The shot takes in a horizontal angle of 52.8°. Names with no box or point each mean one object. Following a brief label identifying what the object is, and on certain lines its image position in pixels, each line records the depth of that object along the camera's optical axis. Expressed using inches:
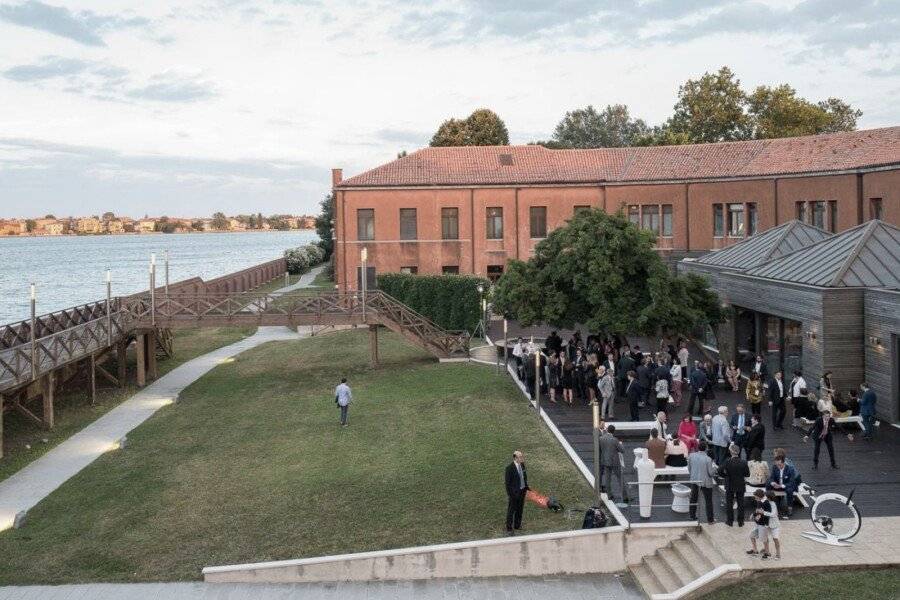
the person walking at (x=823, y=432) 706.2
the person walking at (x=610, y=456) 666.2
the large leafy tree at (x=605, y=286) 1019.3
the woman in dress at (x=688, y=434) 705.6
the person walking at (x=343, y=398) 973.8
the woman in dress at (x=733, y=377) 1039.6
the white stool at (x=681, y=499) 628.7
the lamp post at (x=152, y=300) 1344.7
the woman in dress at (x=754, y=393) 857.5
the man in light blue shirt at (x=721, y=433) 701.9
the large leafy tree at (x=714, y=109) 2751.0
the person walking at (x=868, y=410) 797.9
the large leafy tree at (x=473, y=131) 3270.2
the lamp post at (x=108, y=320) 1272.1
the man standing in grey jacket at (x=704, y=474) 605.0
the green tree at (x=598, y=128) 4498.0
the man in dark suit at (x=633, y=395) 896.9
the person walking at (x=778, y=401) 854.5
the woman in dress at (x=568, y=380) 1011.9
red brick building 1850.4
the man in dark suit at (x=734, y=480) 585.9
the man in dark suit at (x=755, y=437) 677.9
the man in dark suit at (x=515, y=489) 632.4
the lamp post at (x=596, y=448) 660.1
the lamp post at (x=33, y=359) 1017.3
